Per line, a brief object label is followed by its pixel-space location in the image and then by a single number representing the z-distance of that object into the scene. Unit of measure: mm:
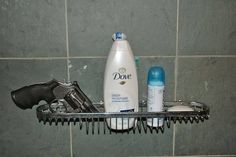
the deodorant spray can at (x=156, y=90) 540
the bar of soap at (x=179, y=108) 549
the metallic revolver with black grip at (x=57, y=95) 543
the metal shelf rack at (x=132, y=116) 521
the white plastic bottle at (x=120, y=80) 527
